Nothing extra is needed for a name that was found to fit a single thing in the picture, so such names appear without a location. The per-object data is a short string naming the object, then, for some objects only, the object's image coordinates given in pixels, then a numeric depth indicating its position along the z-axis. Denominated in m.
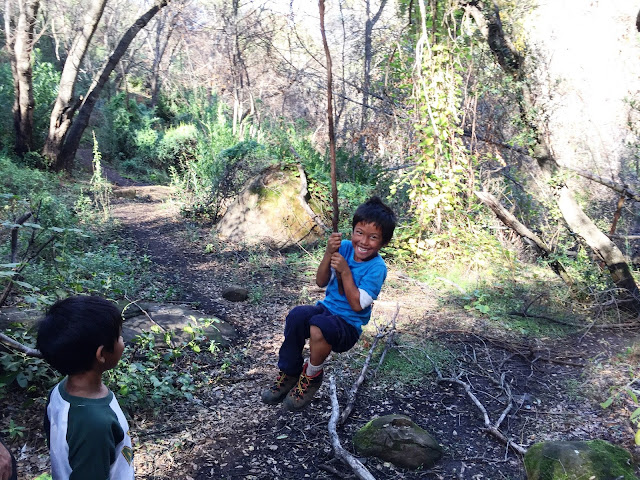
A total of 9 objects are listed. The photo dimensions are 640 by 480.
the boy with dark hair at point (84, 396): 1.50
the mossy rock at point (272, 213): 7.50
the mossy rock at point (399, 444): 2.78
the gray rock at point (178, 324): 3.91
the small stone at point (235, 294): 5.45
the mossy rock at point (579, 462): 2.46
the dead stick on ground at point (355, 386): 3.17
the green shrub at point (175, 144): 16.53
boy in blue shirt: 2.84
